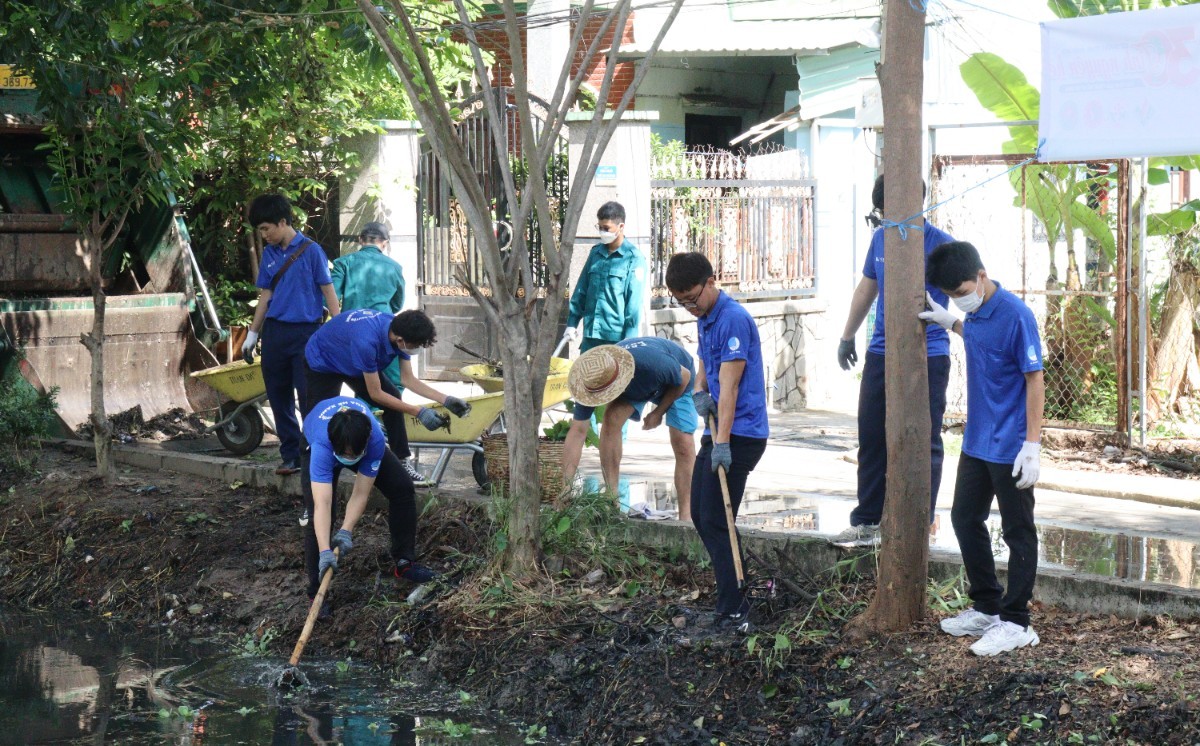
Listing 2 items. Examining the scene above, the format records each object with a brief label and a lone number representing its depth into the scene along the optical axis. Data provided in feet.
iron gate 43.37
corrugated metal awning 52.95
